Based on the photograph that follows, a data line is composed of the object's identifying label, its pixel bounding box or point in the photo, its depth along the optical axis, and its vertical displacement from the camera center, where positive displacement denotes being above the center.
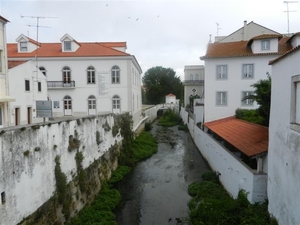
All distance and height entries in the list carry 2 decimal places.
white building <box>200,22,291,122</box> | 22.22 +2.45
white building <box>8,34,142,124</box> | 26.36 +2.58
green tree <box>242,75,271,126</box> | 12.72 +0.11
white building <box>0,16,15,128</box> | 15.32 +1.23
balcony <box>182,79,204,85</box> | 41.54 +2.83
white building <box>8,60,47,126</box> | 16.95 +0.83
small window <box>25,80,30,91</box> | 18.36 +1.16
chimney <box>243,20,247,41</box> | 27.90 +7.22
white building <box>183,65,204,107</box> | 41.56 +3.01
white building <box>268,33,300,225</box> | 6.46 -1.24
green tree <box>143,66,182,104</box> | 69.69 +4.36
